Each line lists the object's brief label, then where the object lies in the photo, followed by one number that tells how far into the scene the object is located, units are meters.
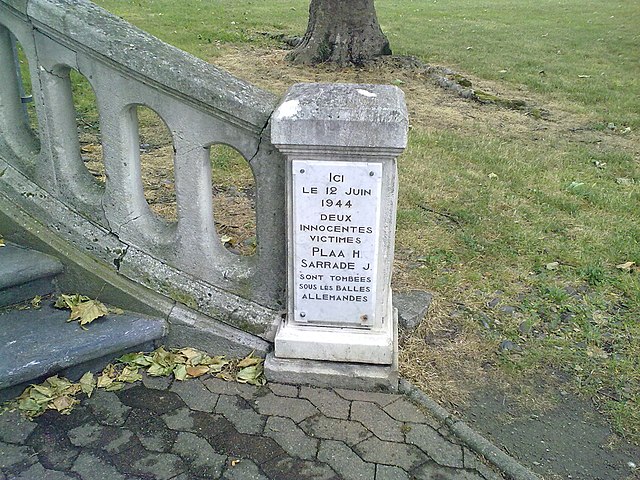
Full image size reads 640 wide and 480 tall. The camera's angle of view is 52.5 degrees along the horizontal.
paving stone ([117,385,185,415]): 2.91
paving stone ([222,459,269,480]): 2.58
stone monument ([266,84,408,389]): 2.61
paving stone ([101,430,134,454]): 2.68
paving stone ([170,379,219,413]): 2.94
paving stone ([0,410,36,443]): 2.69
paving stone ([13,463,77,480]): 2.52
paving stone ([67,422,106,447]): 2.70
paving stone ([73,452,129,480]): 2.54
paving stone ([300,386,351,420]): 2.95
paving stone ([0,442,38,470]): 2.57
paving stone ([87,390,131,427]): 2.82
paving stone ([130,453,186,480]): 2.58
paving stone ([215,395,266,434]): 2.84
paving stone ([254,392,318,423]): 2.93
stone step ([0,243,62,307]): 3.18
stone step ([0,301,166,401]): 2.85
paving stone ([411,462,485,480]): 2.64
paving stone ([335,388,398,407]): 3.04
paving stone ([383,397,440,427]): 2.93
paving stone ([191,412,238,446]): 2.79
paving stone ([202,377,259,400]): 3.04
